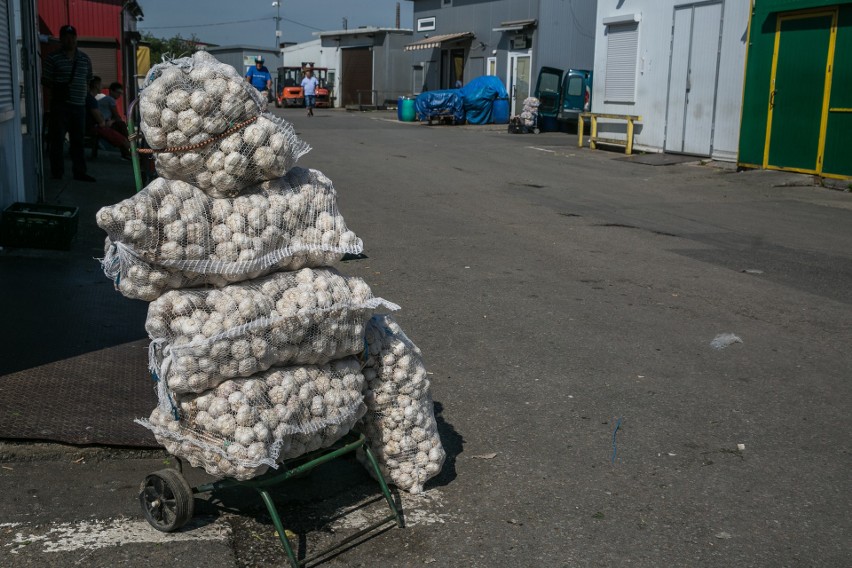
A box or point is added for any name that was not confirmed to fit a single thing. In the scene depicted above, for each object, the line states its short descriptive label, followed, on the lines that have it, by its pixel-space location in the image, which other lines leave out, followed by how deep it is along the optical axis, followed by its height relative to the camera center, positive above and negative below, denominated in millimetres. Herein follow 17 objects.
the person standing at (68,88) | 12781 +109
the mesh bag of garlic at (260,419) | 3408 -1221
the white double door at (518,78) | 35062 +1139
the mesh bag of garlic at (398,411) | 4020 -1359
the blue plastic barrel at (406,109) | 36559 -171
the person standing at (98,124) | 16125 -506
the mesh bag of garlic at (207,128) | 3459 -107
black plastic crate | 8688 -1269
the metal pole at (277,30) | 85188 +6726
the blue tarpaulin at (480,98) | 33938 +308
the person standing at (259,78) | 24864 +632
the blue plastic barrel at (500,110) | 34281 -115
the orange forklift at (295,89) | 52656 +748
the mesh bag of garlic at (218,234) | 3328 -512
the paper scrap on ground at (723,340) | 6496 -1631
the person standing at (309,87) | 39969 +667
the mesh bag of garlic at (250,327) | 3365 -854
